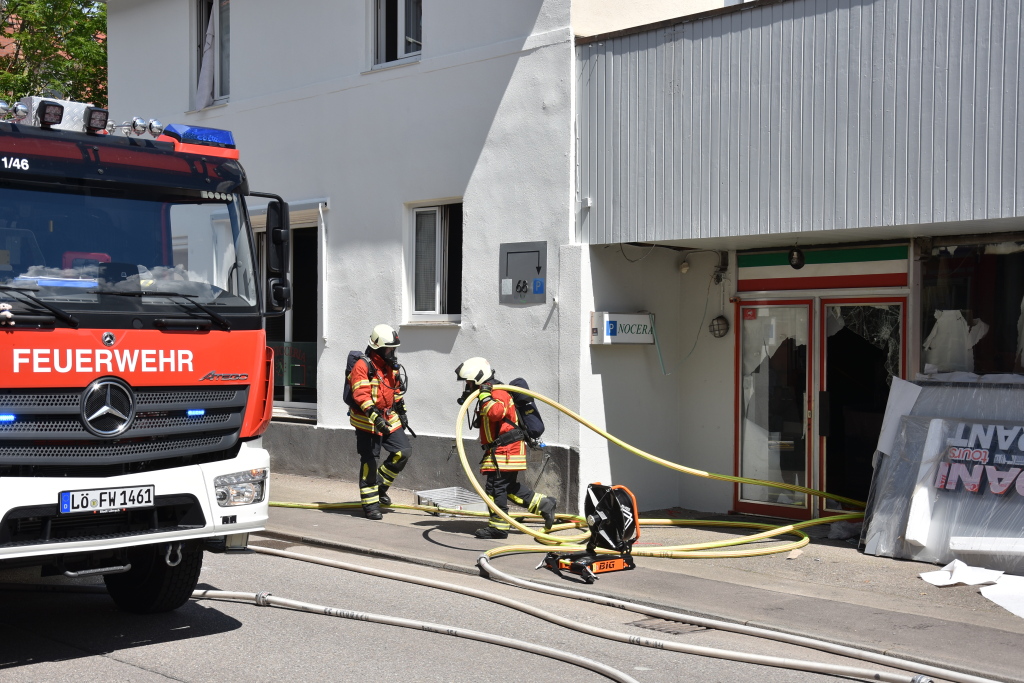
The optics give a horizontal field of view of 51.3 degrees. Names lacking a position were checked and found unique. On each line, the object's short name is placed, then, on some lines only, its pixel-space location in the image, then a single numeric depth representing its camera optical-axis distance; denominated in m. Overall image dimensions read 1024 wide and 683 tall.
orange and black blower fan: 8.36
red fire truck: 5.68
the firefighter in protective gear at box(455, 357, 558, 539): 9.78
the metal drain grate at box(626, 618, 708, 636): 7.07
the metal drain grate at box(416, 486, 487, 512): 11.36
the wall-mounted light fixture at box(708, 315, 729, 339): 11.57
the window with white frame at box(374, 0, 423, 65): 13.30
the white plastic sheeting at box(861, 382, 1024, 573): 8.67
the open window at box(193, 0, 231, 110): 15.73
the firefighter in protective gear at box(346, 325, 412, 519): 10.98
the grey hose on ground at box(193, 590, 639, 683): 5.98
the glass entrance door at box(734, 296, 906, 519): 10.65
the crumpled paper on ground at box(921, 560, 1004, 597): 8.23
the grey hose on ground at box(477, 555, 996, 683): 6.05
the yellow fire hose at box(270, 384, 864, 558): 9.00
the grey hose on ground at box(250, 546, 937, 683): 5.90
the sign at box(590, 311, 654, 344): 11.08
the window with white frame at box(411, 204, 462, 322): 12.87
